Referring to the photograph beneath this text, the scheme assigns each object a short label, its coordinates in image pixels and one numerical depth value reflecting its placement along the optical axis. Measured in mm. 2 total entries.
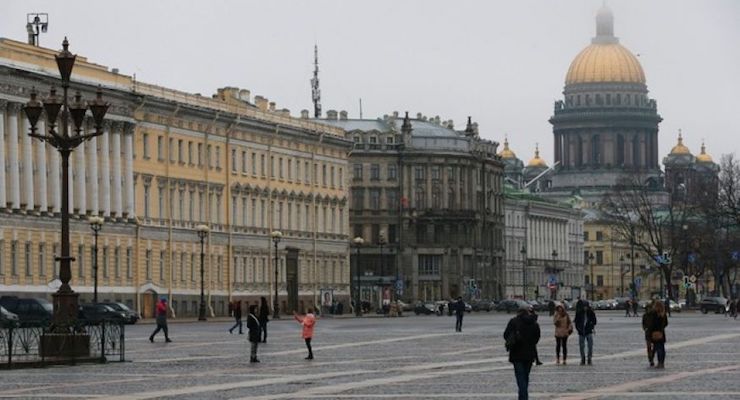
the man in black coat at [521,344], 38281
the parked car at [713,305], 150875
